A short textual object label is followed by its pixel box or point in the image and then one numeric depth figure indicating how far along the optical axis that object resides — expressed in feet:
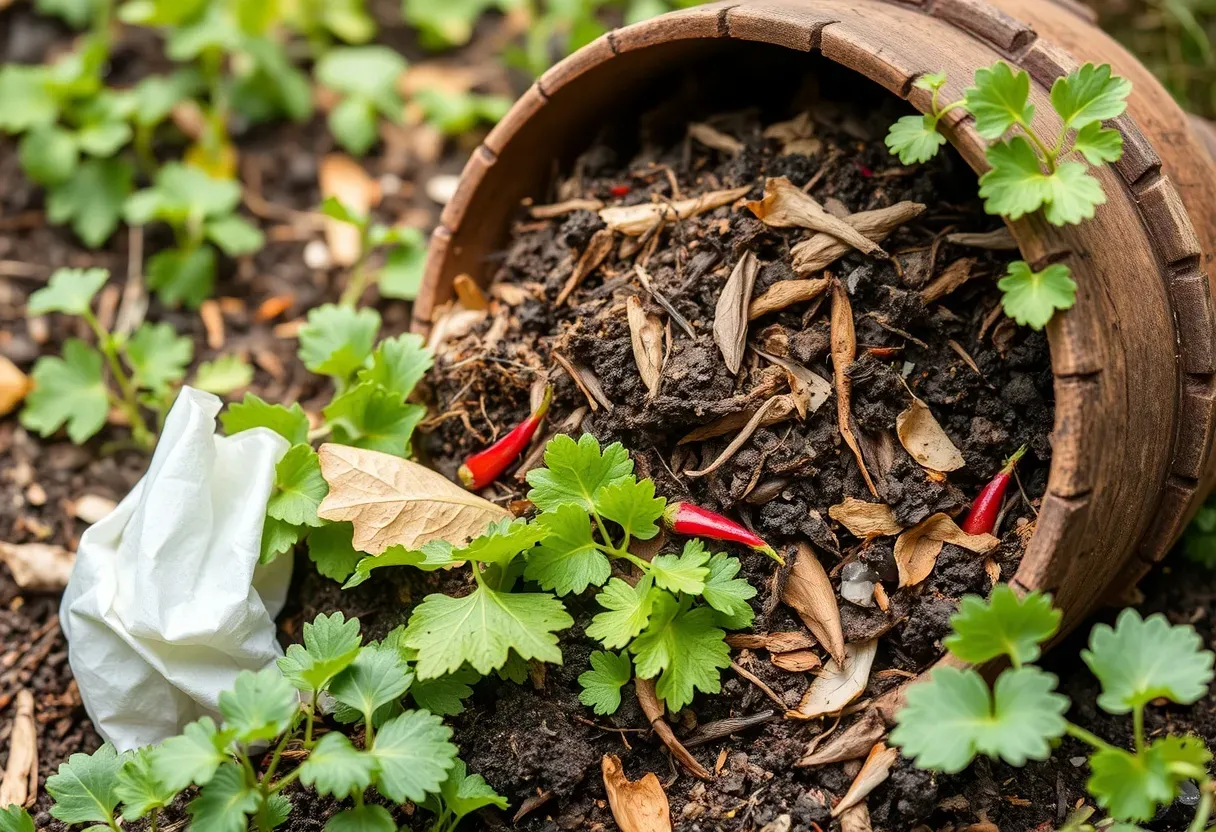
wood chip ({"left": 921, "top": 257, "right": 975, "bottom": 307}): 3.56
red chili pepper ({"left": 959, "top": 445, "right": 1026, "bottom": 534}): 3.48
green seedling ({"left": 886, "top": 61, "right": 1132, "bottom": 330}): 3.28
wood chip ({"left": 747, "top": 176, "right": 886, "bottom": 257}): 3.57
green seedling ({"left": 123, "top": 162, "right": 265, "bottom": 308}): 4.34
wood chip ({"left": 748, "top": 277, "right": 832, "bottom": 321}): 3.56
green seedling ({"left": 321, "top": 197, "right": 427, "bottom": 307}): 4.22
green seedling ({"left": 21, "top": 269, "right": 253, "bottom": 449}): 4.04
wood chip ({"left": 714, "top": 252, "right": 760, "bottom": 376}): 3.55
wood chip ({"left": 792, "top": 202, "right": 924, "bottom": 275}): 3.57
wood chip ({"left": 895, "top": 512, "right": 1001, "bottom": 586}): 3.46
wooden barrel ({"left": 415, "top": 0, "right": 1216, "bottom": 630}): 3.29
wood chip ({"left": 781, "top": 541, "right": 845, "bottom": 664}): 3.46
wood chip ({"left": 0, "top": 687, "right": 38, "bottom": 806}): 3.64
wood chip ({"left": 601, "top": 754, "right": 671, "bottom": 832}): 3.40
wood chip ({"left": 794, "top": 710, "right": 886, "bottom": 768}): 3.40
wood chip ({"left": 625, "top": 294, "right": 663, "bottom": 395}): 3.56
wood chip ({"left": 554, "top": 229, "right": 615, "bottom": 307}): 3.74
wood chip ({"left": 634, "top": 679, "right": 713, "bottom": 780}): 3.44
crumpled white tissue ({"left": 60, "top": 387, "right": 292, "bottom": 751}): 3.54
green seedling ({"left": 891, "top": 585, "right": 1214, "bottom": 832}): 3.14
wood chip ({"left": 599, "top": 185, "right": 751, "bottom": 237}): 3.70
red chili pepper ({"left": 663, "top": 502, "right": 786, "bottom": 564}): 3.49
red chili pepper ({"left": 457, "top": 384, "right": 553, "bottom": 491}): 3.66
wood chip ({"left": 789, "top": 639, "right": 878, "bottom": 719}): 3.43
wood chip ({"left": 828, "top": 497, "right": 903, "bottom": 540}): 3.48
